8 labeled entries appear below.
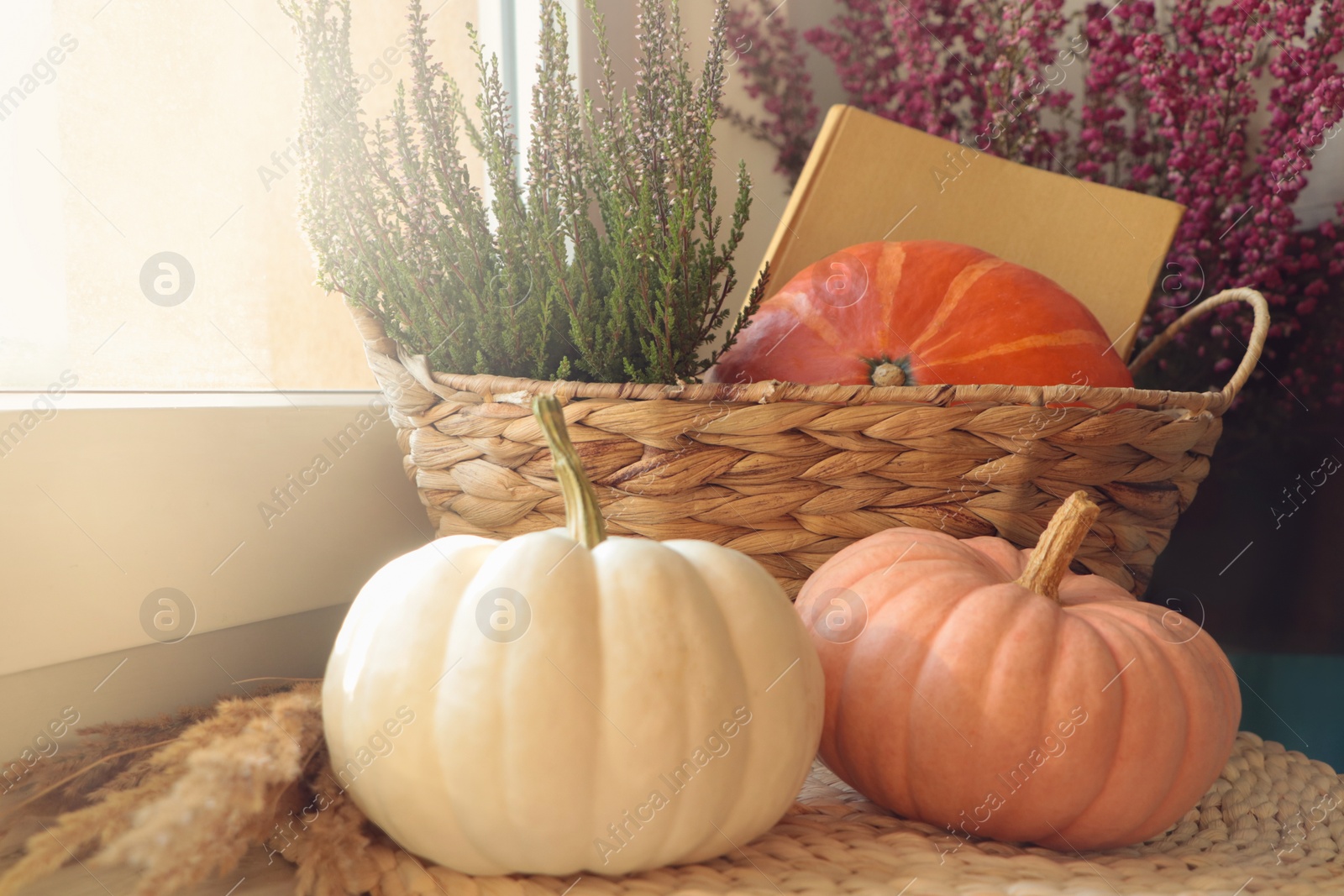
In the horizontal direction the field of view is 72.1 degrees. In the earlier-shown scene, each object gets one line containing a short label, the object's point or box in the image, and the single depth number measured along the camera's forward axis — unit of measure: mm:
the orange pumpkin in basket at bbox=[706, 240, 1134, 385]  922
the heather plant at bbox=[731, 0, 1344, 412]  1304
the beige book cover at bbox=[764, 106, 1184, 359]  1183
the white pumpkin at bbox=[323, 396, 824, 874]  535
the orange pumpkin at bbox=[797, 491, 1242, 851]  651
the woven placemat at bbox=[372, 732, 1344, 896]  569
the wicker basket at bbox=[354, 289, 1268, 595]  786
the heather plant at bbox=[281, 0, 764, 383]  814
